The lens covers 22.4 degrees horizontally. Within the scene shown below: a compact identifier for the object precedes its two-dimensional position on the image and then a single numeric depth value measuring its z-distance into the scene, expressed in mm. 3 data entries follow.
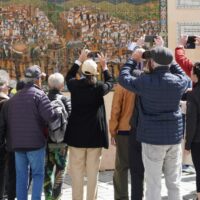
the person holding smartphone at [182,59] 6133
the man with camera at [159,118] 4773
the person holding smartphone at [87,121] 5574
